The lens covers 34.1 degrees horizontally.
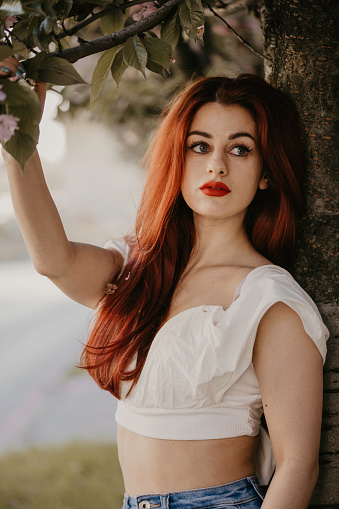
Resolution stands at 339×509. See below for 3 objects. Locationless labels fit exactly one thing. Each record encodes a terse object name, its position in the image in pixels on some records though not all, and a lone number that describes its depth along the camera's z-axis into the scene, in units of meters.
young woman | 1.50
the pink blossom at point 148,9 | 1.56
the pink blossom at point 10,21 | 1.18
